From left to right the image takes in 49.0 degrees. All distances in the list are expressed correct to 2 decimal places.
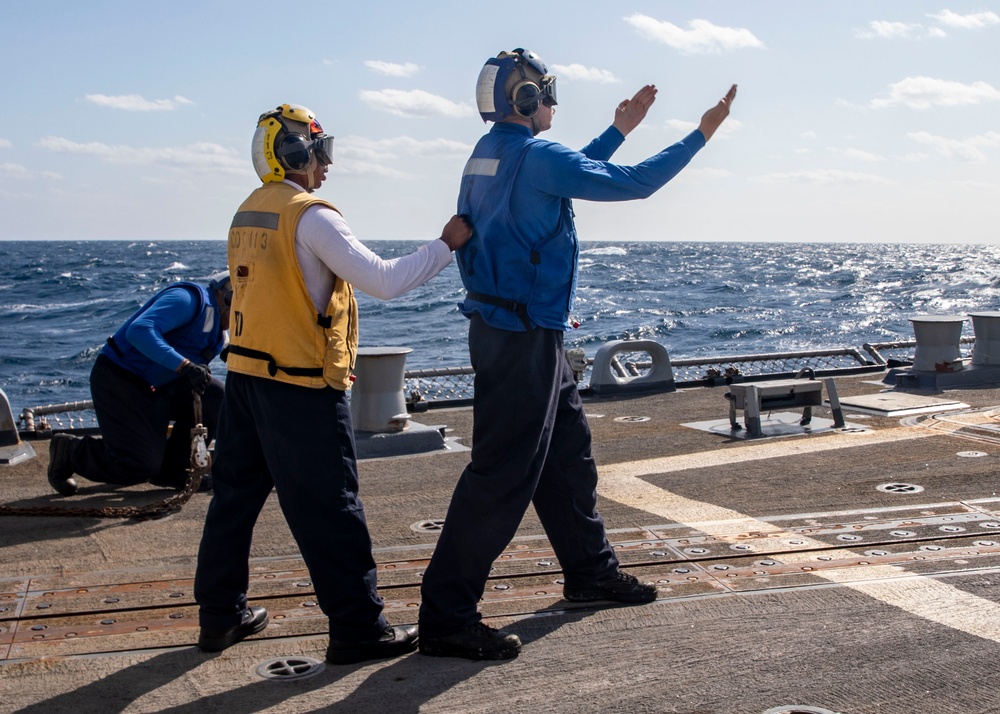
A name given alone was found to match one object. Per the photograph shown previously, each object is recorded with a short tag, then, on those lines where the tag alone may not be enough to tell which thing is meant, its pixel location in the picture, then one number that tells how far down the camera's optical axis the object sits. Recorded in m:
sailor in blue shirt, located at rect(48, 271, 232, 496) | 6.61
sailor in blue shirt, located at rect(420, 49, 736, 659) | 3.86
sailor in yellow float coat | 3.72
